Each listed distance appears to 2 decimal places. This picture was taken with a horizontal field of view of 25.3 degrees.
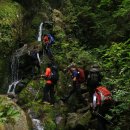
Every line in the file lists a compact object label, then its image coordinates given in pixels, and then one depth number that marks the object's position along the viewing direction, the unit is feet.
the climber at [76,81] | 39.88
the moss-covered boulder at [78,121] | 35.81
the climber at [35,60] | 51.75
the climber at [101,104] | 31.07
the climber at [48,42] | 53.21
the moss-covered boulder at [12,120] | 13.39
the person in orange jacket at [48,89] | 40.88
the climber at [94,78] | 34.01
